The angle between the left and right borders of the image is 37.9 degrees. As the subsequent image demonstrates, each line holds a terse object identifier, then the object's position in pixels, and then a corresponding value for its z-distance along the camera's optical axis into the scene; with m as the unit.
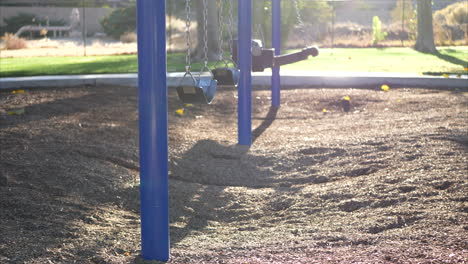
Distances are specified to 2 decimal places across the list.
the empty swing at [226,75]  6.48
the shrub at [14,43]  22.08
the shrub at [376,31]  23.64
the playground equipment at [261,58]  8.32
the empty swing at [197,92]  4.88
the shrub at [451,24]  23.25
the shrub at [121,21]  28.14
